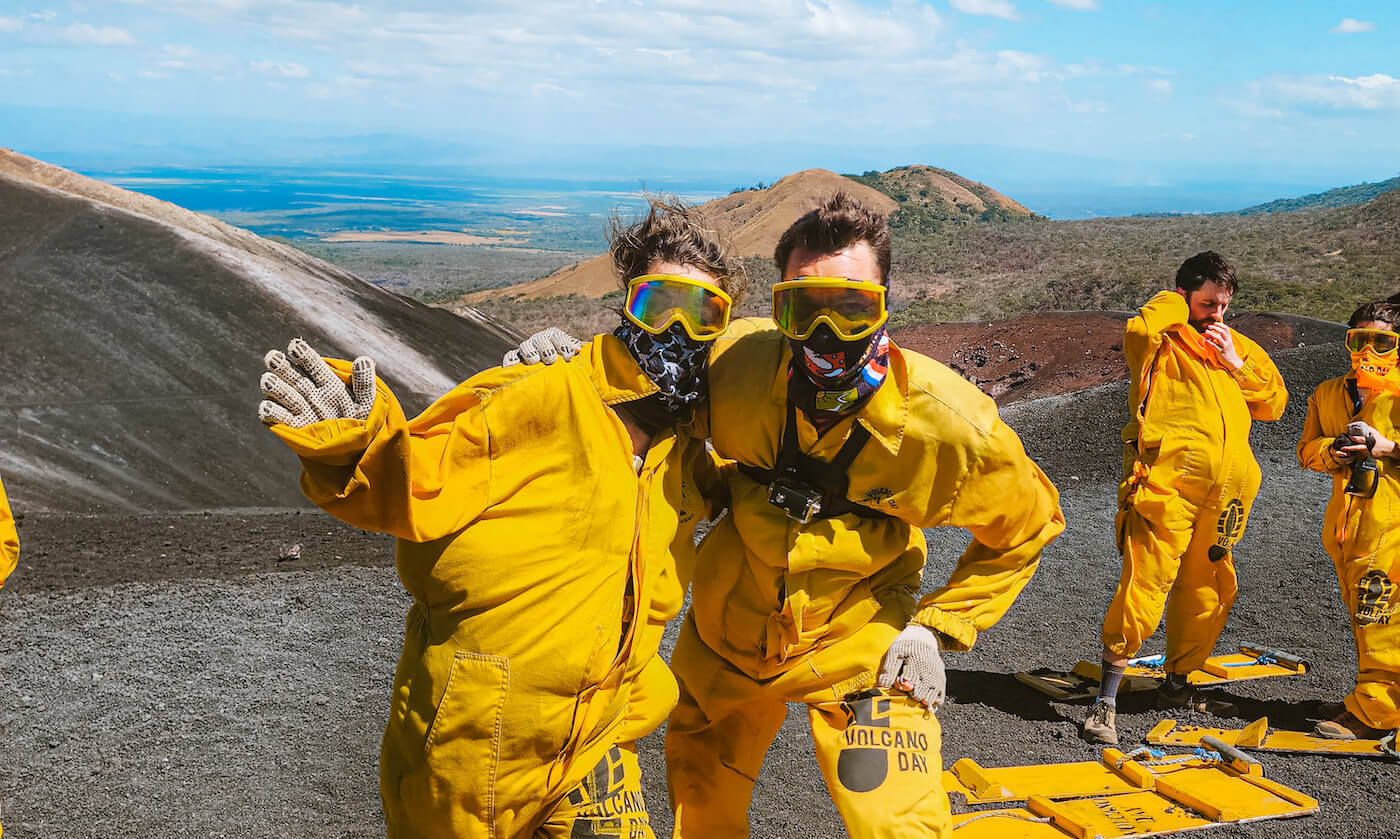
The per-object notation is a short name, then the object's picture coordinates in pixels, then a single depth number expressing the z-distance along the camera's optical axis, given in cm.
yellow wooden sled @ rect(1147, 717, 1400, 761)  545
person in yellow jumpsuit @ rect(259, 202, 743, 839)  246
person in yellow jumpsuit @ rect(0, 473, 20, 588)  347
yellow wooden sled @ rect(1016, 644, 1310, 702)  634
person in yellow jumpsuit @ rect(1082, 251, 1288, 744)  548
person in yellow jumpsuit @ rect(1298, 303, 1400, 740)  551
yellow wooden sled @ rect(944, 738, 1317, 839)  455
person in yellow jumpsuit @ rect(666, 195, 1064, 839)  280
